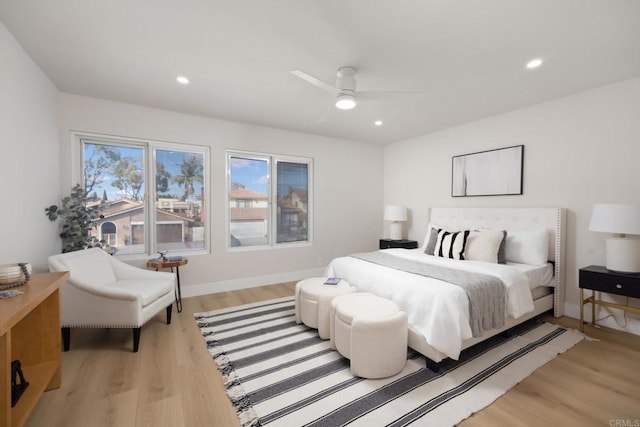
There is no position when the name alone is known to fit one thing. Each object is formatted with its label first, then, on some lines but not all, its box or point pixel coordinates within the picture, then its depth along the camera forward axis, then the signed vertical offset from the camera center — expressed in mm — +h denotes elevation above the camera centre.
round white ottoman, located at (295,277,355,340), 2494 -930
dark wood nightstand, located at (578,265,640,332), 2328 -696
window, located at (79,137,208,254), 3299 +184
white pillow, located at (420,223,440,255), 3832 -344
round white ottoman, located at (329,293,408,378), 1882 -965
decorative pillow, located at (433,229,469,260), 3219 -454
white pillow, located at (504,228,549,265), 2955 -435
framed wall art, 3410 +505
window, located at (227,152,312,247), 4102 +125
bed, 1986 -632
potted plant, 2801 -169
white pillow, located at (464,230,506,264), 2987 -430
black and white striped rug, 1610 -1257
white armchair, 2209 -832
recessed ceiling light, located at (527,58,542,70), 2260 +1276
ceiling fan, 2320 +1057
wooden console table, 1472 -891
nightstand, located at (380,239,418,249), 4559 -626
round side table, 3010 -662
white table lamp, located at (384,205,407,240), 4625 -162
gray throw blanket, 2080 -710
